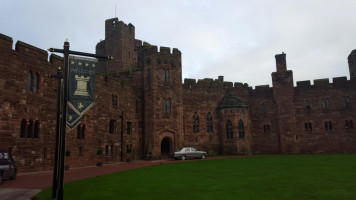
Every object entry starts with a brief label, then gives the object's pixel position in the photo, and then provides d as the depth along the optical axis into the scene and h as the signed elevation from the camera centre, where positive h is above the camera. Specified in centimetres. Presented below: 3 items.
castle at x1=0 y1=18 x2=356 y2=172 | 2498 +202
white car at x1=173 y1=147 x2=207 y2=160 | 2730 -213
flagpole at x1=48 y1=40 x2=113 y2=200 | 839 +82
